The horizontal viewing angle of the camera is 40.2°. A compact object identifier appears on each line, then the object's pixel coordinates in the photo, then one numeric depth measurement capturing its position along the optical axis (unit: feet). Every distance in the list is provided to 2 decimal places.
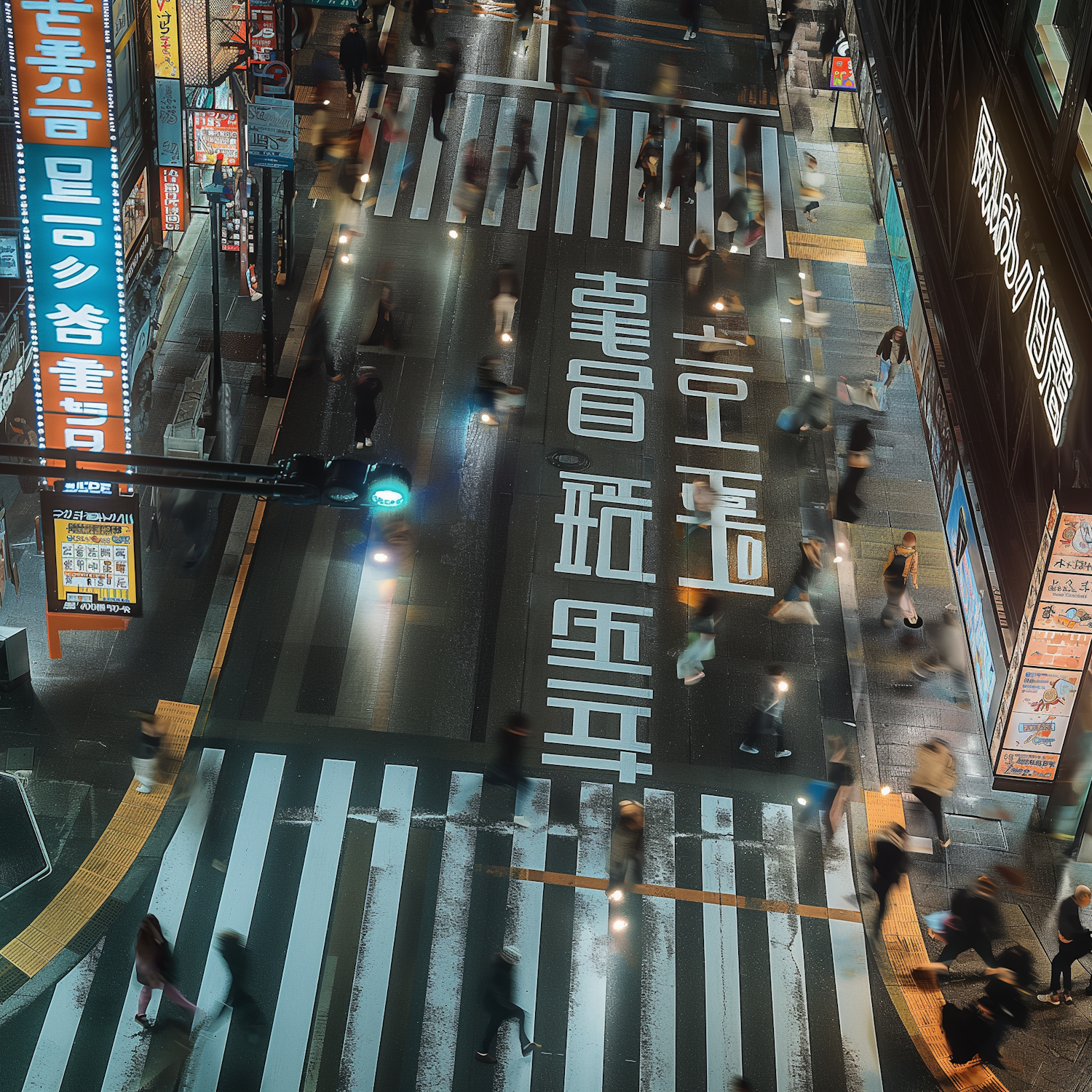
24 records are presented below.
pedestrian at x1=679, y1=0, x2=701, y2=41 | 135.74
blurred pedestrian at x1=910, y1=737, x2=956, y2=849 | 65.10
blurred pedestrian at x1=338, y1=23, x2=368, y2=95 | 118.93
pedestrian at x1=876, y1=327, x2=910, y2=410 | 90.63
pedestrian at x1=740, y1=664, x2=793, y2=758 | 70.28
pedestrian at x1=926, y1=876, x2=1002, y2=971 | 59.82
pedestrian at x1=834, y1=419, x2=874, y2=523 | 82.17
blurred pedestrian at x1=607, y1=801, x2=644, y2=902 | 63.26
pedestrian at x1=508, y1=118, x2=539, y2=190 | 113.09
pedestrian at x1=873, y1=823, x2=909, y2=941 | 61.36
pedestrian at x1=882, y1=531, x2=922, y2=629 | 76.95
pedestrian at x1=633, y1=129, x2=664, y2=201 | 115.96
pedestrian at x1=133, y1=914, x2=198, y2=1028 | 54.19
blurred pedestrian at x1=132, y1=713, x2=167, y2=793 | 65.62
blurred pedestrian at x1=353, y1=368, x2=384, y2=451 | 83.82
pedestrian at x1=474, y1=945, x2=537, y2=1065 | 54.80
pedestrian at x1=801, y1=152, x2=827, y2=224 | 115.85
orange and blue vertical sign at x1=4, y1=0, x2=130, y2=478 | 53.06
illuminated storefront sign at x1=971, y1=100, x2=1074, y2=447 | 55.36
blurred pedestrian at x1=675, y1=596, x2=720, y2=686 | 74.23
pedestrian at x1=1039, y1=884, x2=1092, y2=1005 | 58.23
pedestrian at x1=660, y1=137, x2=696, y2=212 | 113.70
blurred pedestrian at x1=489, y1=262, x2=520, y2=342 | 96.37
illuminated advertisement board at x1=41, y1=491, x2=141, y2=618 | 59.11
